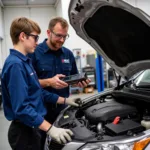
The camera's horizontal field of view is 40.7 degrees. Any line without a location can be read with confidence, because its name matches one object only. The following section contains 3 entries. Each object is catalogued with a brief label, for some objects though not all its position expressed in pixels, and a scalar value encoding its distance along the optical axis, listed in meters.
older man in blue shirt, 1.90
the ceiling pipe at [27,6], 9.30
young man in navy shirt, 1.23
